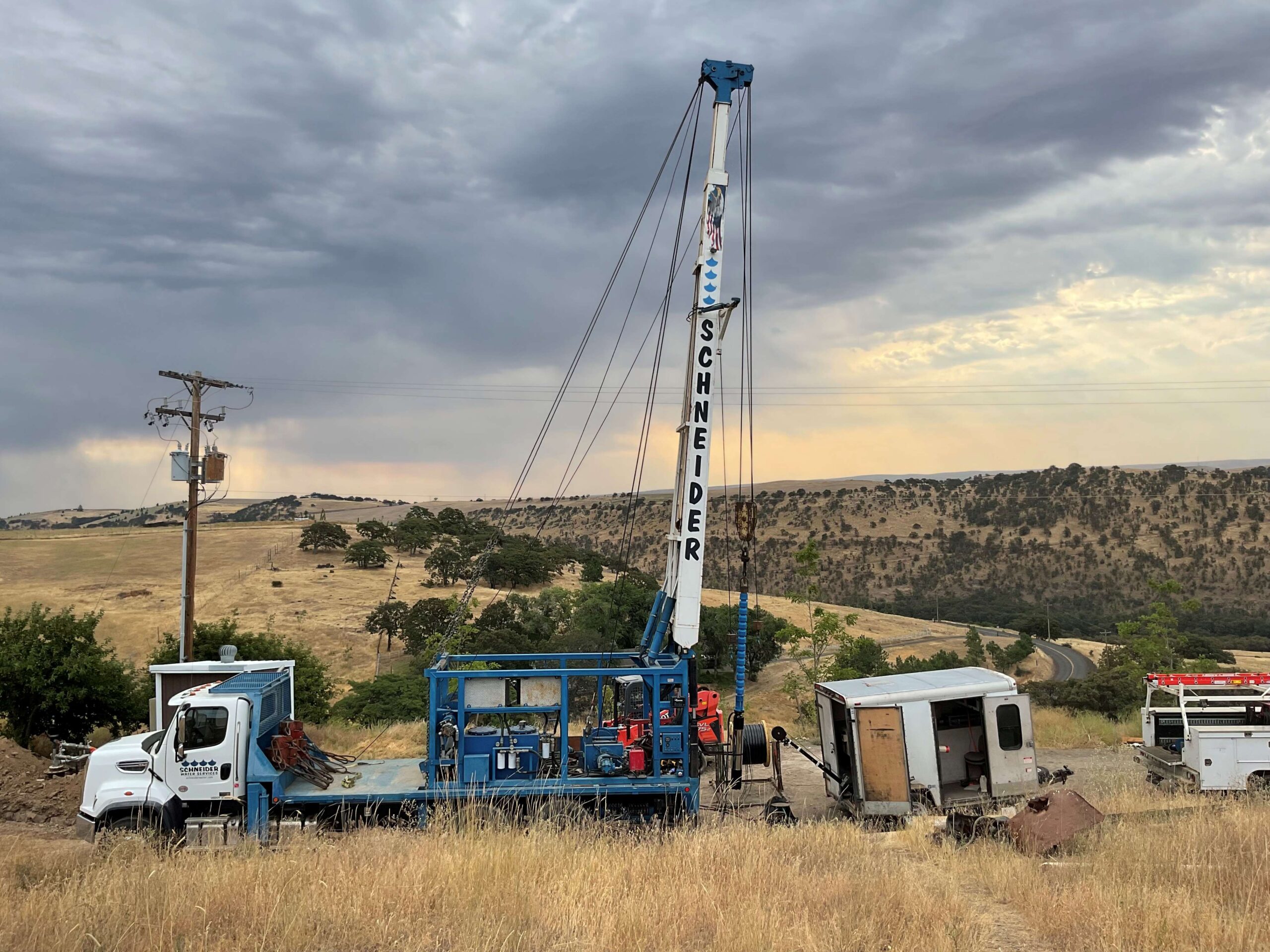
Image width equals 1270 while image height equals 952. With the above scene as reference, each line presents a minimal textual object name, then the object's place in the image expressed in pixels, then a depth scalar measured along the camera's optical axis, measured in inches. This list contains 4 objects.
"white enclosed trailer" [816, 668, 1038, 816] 545.3
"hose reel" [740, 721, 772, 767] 579.2
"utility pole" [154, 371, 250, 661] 962.7
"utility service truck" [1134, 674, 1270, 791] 588.1
